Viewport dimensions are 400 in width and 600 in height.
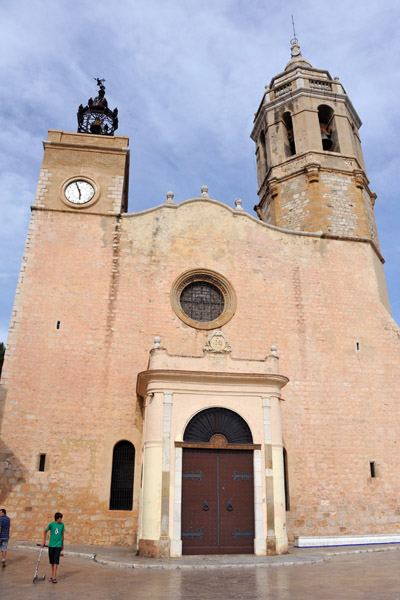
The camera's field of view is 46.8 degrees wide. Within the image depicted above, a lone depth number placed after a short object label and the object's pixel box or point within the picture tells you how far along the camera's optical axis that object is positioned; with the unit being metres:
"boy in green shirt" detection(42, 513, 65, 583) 7.06
